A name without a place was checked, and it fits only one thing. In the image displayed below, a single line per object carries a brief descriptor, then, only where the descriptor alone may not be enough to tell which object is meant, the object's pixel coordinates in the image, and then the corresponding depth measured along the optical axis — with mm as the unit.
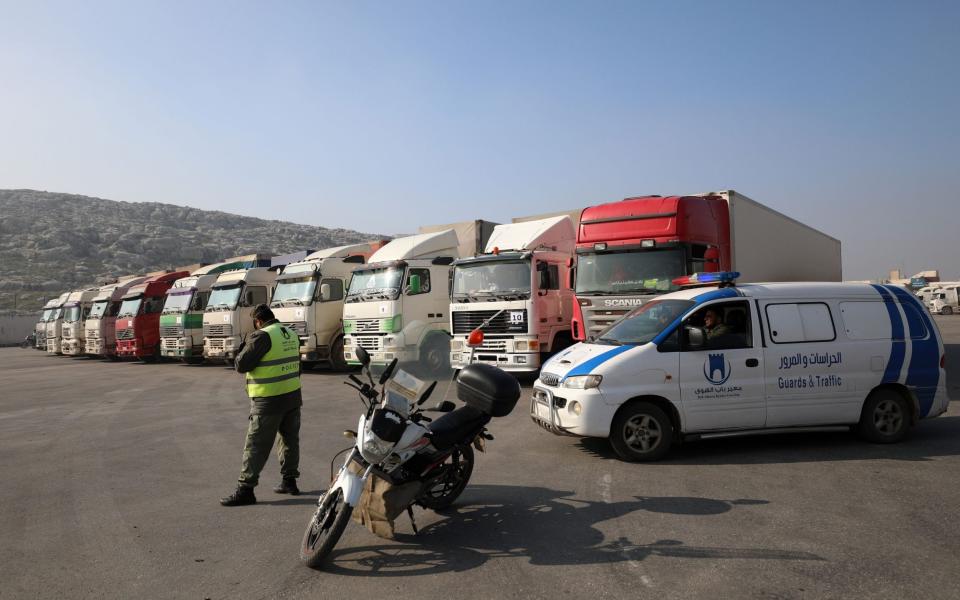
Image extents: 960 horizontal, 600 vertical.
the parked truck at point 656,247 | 10844
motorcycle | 4363
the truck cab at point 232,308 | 19766
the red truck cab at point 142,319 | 24953
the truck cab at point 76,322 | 29875
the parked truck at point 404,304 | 14945
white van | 6762
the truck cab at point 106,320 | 27578
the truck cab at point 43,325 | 33344
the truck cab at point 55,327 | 31797
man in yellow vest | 5727
